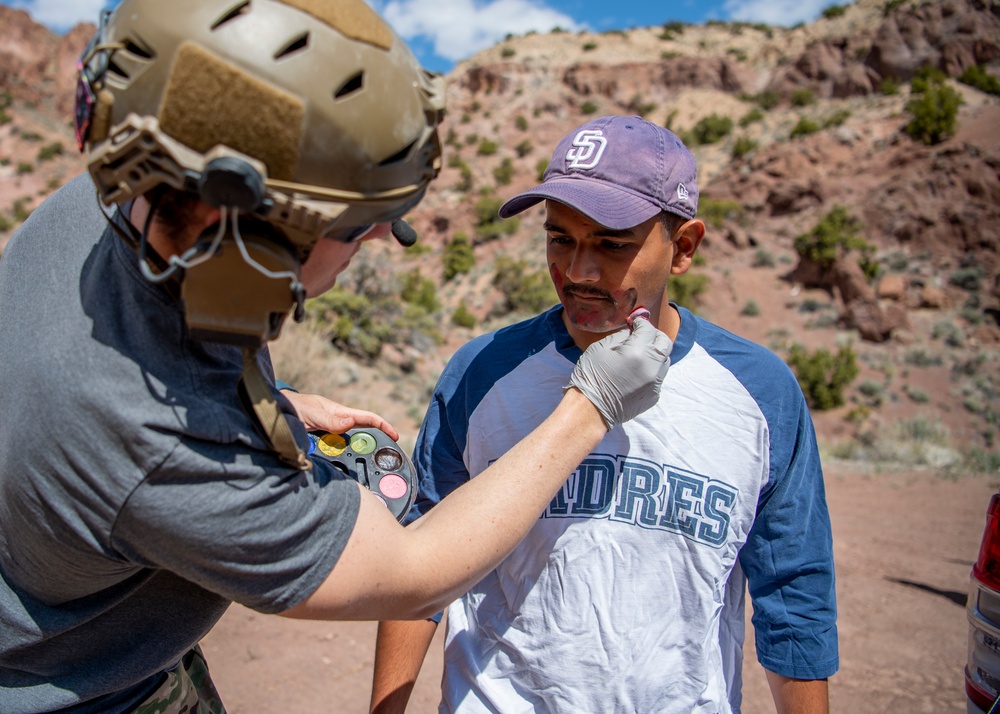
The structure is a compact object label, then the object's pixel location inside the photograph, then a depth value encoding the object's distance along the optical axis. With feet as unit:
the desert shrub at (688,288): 63.52
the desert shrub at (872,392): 49.08
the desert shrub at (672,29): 198.73
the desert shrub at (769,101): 130.82
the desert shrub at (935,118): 81.76
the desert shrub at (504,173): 133.59
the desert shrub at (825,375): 48.37
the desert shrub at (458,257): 107.96
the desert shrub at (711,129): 123.03
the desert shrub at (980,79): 95.61
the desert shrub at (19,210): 118.12
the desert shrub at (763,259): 73.82
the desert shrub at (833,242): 64.80
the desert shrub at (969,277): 64.51
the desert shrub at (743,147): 106.32
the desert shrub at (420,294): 74.90
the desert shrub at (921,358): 54.29
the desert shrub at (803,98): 123.03
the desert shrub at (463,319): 73.00
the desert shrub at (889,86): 109.19
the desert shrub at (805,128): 99.86
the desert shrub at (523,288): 69.41
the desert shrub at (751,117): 122.01
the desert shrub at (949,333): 57.62
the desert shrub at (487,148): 146.20
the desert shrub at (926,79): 99.50
